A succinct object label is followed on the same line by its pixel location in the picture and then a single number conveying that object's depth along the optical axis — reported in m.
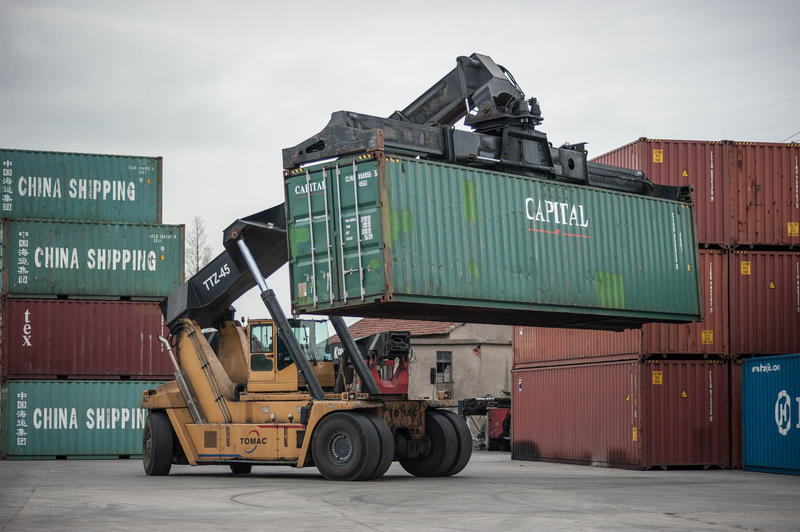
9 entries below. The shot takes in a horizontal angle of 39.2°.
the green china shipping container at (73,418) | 28.83
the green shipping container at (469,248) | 16.97
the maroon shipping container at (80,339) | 28.88
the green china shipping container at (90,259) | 28.83
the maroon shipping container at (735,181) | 23.56
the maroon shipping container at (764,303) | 23.53
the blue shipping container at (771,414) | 20.88
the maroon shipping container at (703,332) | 23.17
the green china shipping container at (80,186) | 29.52
